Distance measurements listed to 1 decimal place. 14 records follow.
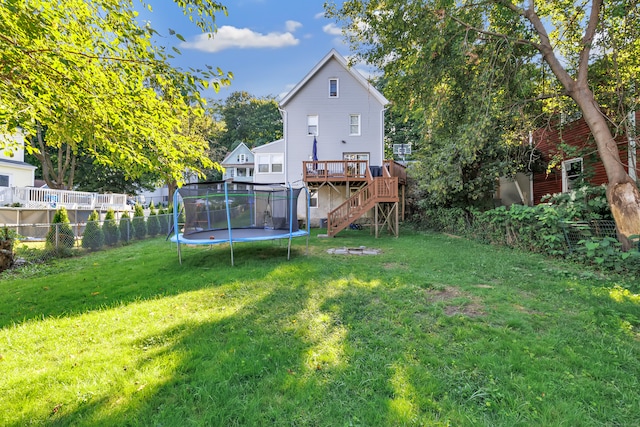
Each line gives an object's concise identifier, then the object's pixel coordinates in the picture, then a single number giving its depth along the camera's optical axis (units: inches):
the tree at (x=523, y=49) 271.4
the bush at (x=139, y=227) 524.1
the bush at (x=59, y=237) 362.3
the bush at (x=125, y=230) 482.0
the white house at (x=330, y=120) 681.6
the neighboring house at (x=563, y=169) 367.2
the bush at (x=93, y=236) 408.8
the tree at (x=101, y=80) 129.9
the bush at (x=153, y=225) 570.7
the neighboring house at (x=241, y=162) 1296.8
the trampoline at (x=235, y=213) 301.1
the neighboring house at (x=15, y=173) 711.7
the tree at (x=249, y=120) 1608.0
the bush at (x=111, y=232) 441.1
